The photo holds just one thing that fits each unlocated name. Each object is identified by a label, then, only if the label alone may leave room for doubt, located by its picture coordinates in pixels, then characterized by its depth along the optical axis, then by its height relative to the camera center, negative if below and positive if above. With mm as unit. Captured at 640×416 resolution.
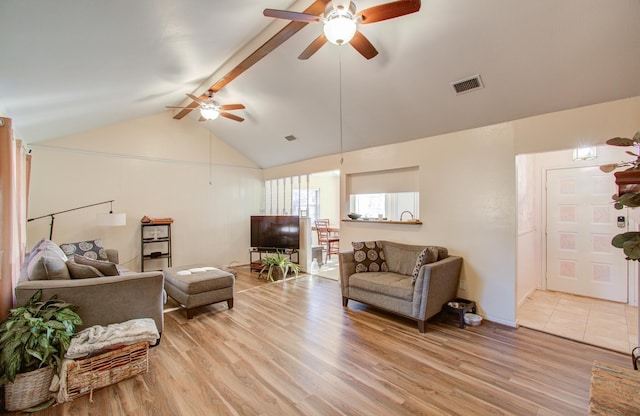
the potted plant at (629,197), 1172 +42
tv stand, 5883 -978
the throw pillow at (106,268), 2832 -587
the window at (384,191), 4336 +294
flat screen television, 5793 -476
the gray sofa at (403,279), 3070 -903
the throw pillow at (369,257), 3938 -698
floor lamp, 4324 -129
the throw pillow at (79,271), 2652 -576
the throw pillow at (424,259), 3211 -607
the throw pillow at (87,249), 4164 -591
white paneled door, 4008 -439
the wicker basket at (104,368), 2016 -1230
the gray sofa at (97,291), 2369 -728
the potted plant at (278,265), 5395 -1114
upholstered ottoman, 3473 -1016
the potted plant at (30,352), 1848 -977
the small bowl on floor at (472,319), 3289 -1336
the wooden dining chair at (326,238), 7219 -779
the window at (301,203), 6195 +144
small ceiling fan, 3823 +1473
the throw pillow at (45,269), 2461 -520
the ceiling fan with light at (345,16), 1839 +1344
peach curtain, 2090 -26
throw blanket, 2080 -1027
